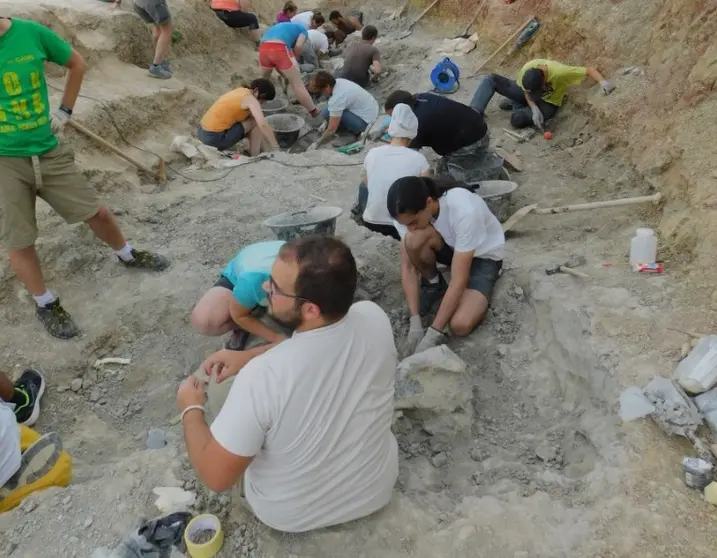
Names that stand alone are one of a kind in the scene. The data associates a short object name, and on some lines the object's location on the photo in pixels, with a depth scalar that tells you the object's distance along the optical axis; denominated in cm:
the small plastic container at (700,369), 266
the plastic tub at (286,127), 755
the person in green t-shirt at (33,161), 346
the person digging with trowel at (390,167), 437
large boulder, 301
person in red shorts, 803
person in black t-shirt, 507
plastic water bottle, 362
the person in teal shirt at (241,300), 315
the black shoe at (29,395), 338
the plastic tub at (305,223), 385
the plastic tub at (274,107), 805
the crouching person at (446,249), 344
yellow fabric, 259
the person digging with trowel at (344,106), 742
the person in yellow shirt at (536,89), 605
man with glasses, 183
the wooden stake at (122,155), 530
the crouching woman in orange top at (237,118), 650
